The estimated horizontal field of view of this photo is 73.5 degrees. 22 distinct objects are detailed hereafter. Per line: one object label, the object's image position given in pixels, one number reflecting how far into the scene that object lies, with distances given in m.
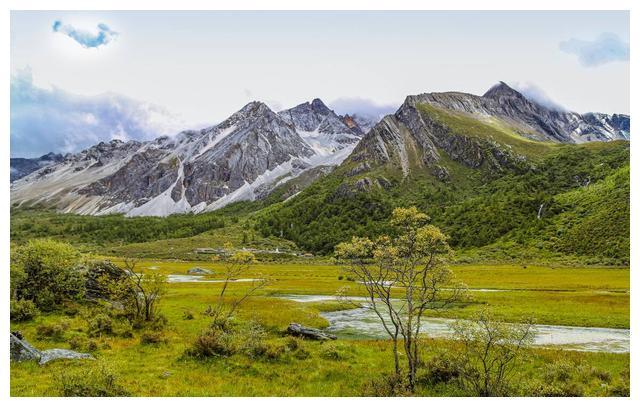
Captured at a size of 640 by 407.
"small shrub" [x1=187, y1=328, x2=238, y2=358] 33.00
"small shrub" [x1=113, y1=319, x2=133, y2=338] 39.57
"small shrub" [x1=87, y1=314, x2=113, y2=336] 39.84
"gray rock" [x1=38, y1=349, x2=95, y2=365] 29.35
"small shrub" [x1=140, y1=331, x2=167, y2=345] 37.41
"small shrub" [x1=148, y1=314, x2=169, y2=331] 43.00
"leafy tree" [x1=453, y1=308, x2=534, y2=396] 24.41
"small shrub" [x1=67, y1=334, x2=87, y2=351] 34.06
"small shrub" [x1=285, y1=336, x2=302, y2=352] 35.59
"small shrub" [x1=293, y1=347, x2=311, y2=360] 33.75
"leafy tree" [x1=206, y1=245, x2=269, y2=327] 38.97
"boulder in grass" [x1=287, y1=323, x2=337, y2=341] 41.53
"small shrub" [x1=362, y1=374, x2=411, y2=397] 24.59
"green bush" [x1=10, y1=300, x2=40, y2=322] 42.38
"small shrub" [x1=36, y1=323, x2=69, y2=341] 36.97
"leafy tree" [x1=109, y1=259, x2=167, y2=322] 44.19
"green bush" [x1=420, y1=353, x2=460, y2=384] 27.34
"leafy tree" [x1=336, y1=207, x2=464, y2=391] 25.38
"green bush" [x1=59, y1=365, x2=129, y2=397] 22.67
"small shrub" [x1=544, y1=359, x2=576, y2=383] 27.25
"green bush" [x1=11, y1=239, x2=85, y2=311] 47.09
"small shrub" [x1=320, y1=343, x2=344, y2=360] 33.94
